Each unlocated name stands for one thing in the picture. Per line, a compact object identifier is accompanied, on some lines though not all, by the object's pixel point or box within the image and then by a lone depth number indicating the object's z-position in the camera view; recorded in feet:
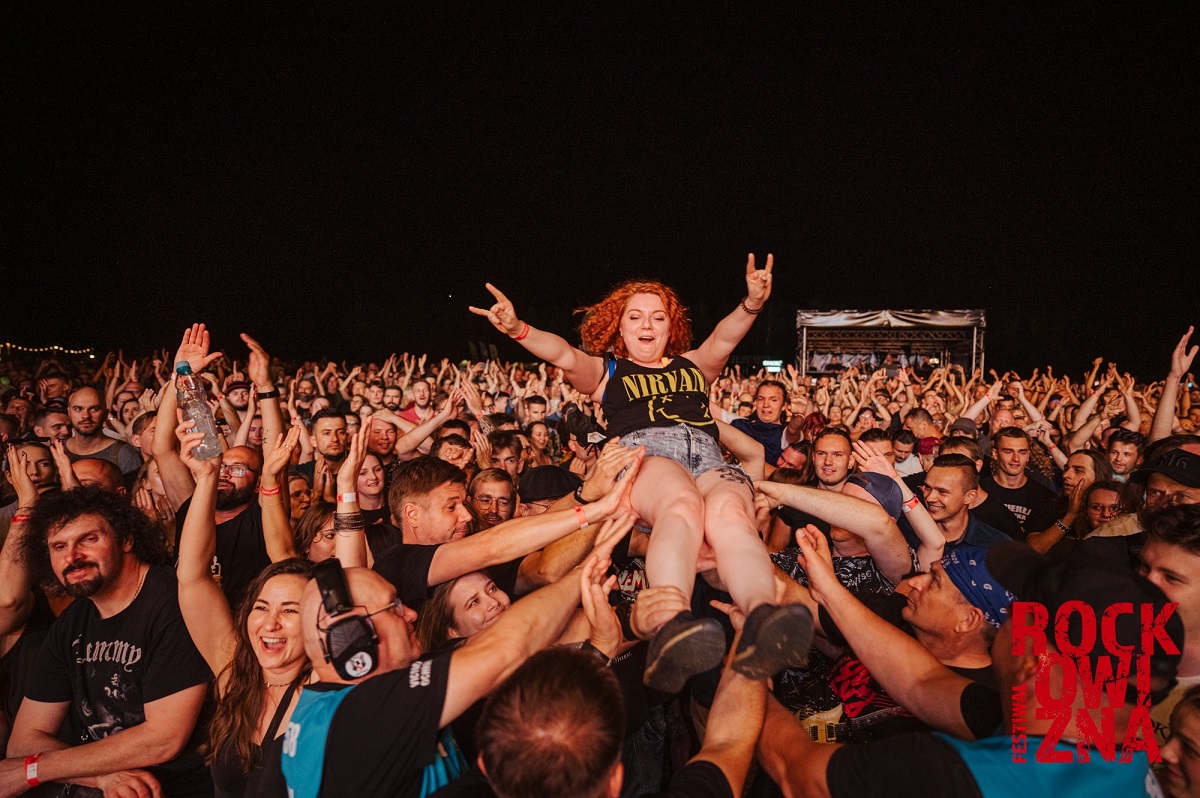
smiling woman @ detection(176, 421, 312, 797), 7.78
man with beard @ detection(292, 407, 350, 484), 18.71
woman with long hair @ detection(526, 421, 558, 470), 24.14
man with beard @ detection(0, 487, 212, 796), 8.44
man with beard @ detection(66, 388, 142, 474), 19.36
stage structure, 72.18
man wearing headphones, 5.73
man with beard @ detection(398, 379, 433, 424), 29.73
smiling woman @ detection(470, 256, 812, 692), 6.36
